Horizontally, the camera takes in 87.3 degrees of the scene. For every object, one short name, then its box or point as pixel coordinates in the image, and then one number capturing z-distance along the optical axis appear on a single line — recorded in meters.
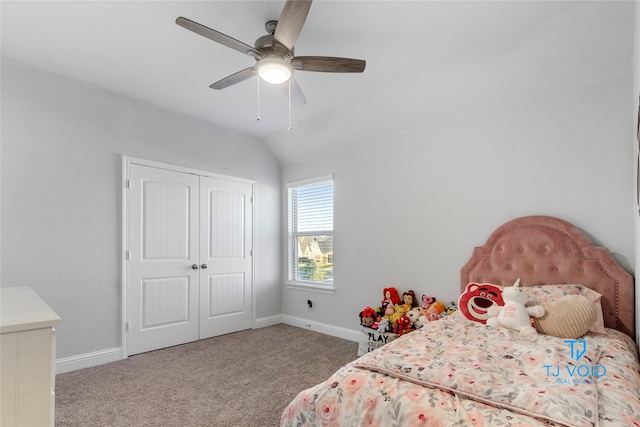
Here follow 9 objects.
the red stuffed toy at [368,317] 3.38
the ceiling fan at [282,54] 1.81
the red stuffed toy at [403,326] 3.12
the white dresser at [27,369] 1.17
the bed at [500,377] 1.18
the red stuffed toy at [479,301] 2.54
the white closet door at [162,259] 3.54
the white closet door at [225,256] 4.14
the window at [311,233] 4.48
